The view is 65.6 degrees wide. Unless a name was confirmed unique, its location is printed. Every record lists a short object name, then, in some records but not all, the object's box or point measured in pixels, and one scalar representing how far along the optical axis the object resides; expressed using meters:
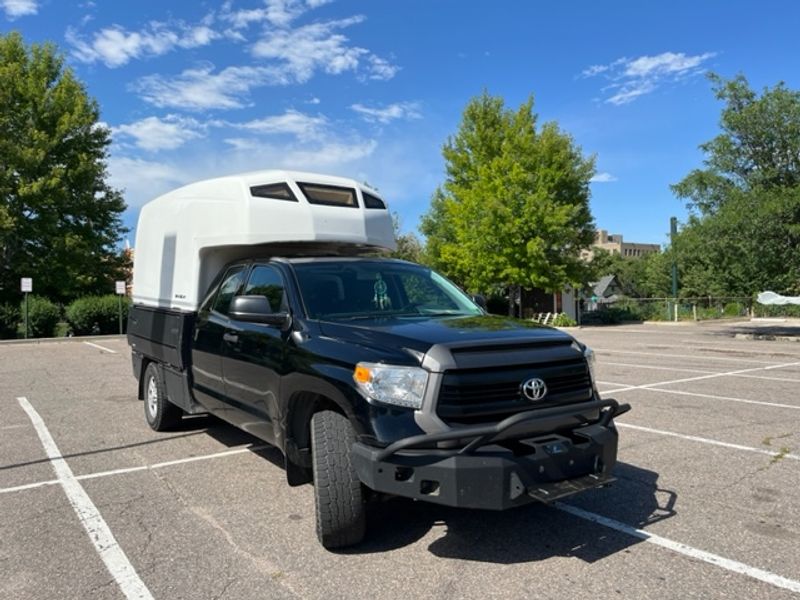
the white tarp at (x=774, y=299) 21.49
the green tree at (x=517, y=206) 32.09
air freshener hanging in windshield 4.94
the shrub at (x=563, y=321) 34.25
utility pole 23.34
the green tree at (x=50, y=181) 31.64
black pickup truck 3.38
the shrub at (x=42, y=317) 26.77
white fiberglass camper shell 5.74
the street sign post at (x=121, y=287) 26.80
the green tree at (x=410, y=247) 47.08
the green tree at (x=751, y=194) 20.77
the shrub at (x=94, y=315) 27.47
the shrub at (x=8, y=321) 26.34
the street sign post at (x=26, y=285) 24.02
